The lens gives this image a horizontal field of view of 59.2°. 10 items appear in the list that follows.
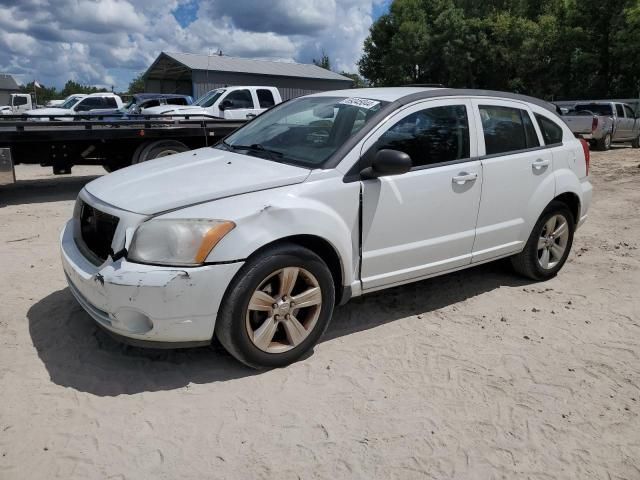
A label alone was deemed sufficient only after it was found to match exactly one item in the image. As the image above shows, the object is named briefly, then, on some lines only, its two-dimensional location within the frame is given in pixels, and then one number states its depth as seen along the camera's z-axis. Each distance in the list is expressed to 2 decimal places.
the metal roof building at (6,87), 49.22
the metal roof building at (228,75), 34.41
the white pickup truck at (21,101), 30.44
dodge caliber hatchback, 3.04
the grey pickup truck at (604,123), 17.70
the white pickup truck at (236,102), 14.53
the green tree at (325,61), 61.00
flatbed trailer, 8.41
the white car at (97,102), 20.55
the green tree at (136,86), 79.03
